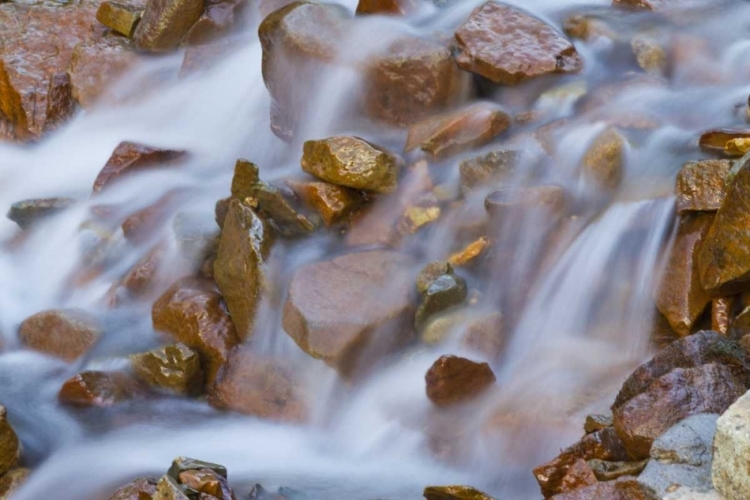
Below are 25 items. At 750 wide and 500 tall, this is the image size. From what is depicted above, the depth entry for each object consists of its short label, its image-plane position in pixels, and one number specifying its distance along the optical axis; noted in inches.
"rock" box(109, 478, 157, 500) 299.1
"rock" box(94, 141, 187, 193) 568.4
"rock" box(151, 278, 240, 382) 418.6
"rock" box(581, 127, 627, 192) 417.1
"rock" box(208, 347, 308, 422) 396.5
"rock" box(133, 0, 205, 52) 674.8
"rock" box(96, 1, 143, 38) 703.1
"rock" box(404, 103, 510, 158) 469.1
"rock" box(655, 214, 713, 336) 335.6
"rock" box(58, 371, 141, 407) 413.4
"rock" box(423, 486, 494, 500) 278.7
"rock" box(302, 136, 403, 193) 444.8
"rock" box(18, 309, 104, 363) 446.9
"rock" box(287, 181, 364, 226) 447.8
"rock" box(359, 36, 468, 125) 501.4
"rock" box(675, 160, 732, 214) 352.8
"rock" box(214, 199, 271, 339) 420.2
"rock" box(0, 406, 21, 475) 356.5
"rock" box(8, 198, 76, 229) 568.1
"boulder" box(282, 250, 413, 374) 388.5
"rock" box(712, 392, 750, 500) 167.8
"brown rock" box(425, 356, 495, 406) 351.3
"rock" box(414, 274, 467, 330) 390.0
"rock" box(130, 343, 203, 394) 410.9
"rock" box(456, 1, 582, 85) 494.0
